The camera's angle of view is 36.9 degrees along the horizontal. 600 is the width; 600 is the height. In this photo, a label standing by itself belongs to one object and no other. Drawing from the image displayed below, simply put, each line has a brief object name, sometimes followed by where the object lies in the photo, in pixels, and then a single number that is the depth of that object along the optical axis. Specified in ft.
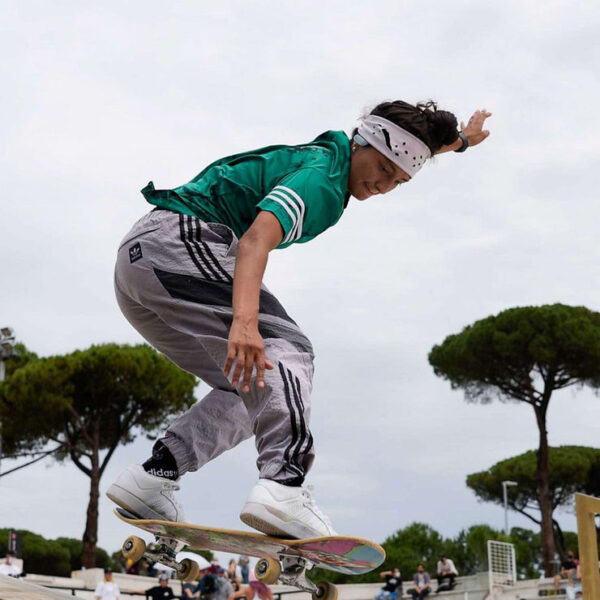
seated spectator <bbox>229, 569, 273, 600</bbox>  35.42
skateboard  12.49
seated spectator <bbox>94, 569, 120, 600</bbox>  54.44
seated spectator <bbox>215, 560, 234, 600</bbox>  52.47
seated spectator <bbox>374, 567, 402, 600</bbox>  71.36
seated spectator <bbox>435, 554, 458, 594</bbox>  83.10
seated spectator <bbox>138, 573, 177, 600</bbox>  57.52
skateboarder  12.14
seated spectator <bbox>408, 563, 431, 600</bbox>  78.95
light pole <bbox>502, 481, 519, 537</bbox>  136.56
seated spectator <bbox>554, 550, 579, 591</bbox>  65.88
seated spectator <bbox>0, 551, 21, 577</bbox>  57.06
